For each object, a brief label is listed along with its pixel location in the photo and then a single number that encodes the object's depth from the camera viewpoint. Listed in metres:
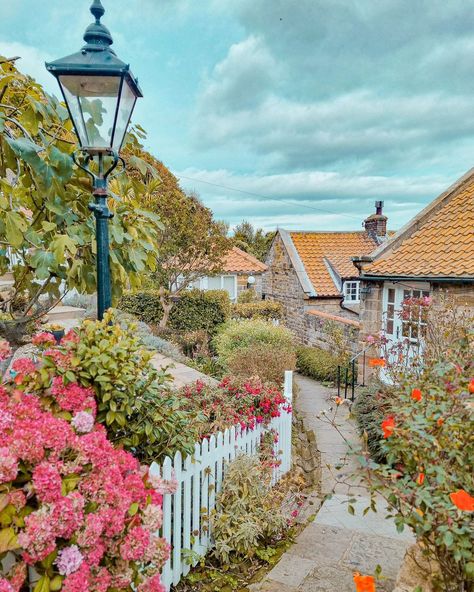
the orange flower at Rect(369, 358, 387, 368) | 3.49
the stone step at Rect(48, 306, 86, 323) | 9.28
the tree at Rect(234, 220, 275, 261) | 33.09
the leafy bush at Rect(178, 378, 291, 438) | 4.04
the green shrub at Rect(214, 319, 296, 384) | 7.48
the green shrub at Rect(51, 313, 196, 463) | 2.14
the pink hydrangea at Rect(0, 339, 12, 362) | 1.99
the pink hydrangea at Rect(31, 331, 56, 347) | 2.20
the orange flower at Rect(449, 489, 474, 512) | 1.41
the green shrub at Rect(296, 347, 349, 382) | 11.30
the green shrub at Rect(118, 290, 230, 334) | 13.56
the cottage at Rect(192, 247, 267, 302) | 19.23
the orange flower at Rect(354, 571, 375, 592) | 1.69
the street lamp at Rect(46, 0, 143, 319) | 2.32
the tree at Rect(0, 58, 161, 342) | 2.18
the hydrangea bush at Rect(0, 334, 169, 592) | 1.42
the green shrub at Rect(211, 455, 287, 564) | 3.31
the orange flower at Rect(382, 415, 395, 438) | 1.92
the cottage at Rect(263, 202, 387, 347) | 14.69
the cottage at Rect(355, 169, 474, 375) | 7.46
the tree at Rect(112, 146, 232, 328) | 11.80
